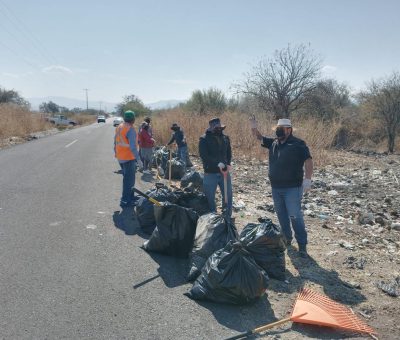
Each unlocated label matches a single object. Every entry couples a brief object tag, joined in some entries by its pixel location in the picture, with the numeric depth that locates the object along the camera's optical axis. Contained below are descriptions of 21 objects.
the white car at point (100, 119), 71.38
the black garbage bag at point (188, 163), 12.49
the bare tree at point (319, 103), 25.69
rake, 3.35
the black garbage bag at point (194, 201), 5.93
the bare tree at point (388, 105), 25.45
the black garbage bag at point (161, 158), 11.60
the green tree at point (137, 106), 56.84
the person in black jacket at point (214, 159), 5.81
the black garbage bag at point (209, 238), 4.29
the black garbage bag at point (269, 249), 4.36
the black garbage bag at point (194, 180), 8.63
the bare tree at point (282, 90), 25.03
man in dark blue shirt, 4.95
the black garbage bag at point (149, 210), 5.79
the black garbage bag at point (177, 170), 10.77
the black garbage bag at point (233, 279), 3.62
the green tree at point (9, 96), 54.91
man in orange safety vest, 7.25
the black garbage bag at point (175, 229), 4.81
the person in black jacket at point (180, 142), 11.47
